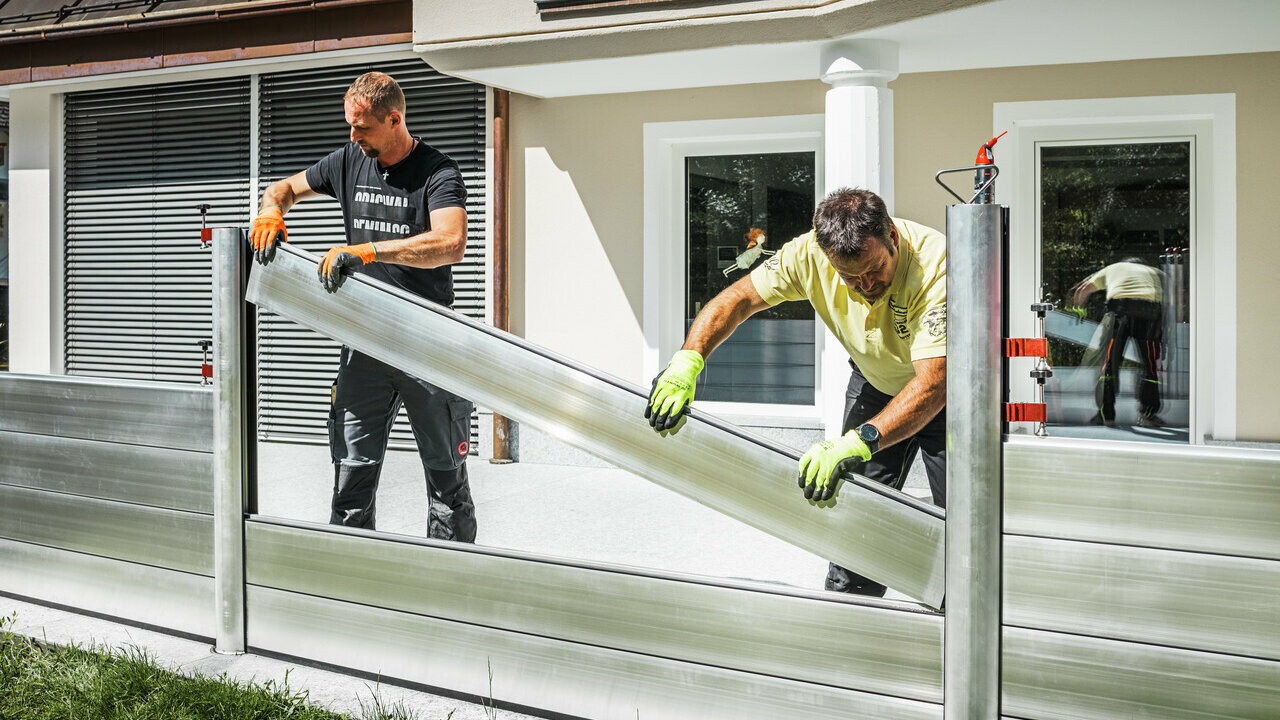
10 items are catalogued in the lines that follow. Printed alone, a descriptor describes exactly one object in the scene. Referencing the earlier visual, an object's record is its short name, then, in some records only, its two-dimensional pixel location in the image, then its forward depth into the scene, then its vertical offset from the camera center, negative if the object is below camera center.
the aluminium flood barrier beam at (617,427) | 2.54 -0.19
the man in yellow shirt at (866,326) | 2.76 +0.10
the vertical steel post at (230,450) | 3.47 -0.31
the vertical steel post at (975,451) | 2.35 -0.22
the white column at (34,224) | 10.27 +1.35
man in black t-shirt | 4.00 +0.27
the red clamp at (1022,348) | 2.34 +0.02
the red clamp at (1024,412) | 2.30 -0.13
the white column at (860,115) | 6.22 +1.48
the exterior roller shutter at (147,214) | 9.64 +1.40
